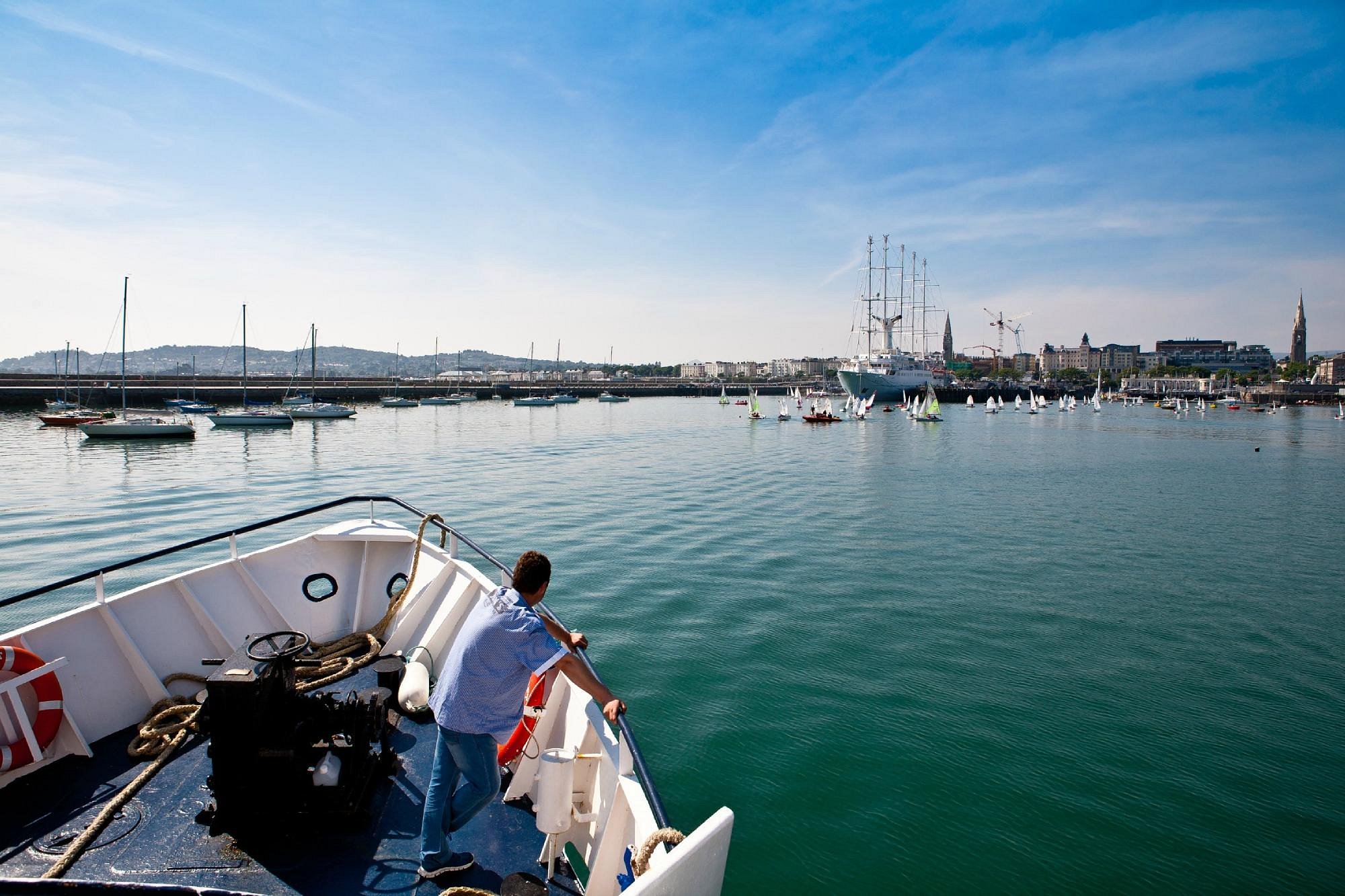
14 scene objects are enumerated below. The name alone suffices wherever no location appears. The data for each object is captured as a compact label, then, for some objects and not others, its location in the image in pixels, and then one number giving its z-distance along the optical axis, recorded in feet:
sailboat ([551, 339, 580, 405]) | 378.32
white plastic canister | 13.52
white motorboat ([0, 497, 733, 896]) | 13.69
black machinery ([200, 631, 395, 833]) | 14.01
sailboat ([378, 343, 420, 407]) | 326.65
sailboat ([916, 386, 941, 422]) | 271.28
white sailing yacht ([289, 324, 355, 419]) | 239.30
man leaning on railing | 12.84
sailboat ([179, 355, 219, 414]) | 235.20
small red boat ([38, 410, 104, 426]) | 179.63
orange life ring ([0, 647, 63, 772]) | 16.29
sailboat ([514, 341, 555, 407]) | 368.07
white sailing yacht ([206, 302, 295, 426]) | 200.54
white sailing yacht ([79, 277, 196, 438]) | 159.22
